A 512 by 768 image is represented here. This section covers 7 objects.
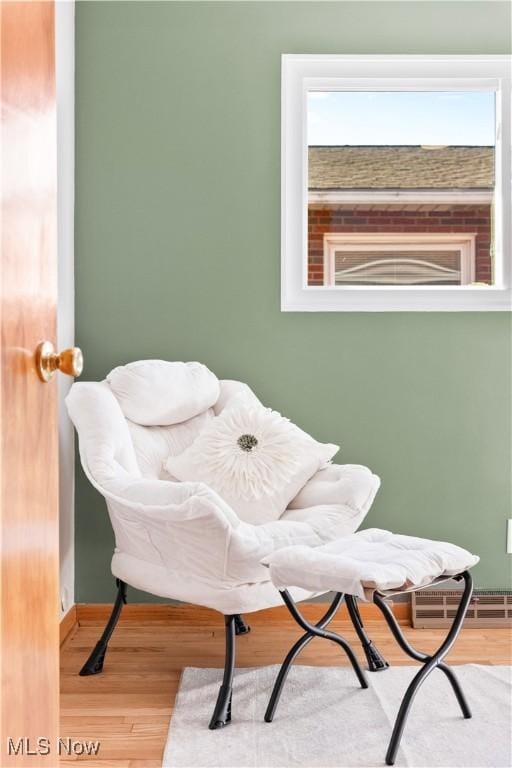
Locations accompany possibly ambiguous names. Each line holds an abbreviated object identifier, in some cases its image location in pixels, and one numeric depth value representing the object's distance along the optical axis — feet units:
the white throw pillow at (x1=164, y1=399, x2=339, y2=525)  8.50
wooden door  3.10
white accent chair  7.02
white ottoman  6.00
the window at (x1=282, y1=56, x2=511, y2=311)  10.56
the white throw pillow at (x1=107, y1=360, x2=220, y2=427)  8.87
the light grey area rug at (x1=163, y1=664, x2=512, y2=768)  6.35
